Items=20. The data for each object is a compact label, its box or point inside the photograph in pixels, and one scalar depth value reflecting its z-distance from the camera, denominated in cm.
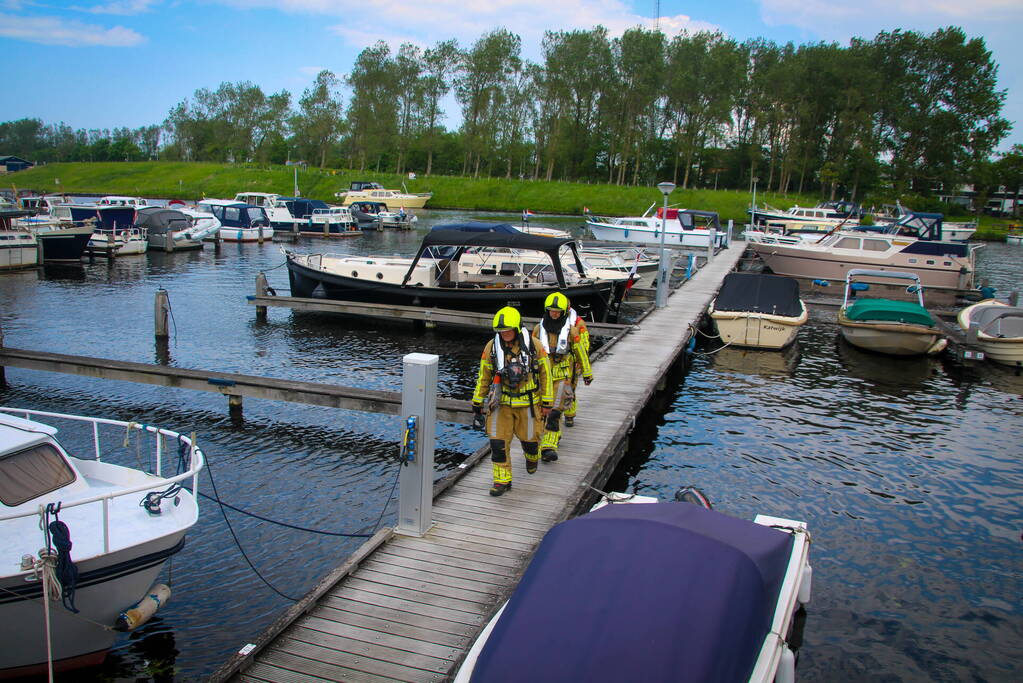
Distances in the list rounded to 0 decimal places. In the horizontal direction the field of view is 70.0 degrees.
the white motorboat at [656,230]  4481
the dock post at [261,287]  2322
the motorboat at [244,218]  4891
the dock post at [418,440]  714
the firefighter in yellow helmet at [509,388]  809
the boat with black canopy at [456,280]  2103
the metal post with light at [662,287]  2266
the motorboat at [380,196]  7619
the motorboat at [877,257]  3206
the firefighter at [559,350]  976
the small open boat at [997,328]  1895
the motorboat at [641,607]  427
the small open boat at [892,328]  1947
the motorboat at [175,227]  4288
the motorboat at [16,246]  3275
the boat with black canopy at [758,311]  2014
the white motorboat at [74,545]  606
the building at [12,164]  12775
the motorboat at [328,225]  5350
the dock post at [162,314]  1950
